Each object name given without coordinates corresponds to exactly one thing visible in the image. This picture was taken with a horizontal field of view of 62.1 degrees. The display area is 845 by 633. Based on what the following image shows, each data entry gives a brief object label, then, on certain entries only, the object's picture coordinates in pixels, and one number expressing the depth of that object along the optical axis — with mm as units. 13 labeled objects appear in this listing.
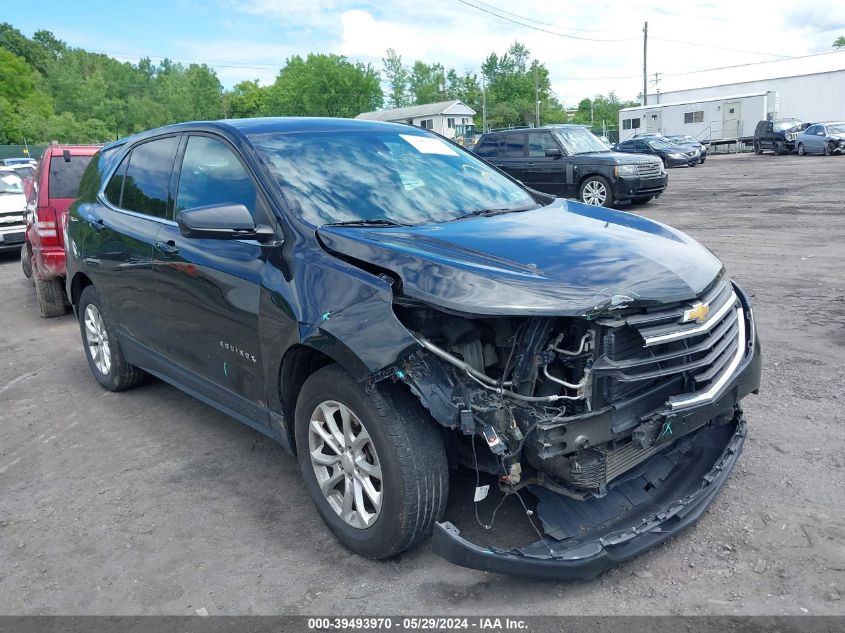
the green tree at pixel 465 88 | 102238
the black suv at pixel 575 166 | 14703
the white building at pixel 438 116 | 79562
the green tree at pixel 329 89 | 84375
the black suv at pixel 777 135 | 31094
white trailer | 38625
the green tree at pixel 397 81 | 104188
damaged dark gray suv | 2680
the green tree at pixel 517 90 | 92625
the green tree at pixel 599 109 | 103938
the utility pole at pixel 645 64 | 51519
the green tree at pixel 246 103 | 111562
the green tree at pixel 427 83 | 105438
